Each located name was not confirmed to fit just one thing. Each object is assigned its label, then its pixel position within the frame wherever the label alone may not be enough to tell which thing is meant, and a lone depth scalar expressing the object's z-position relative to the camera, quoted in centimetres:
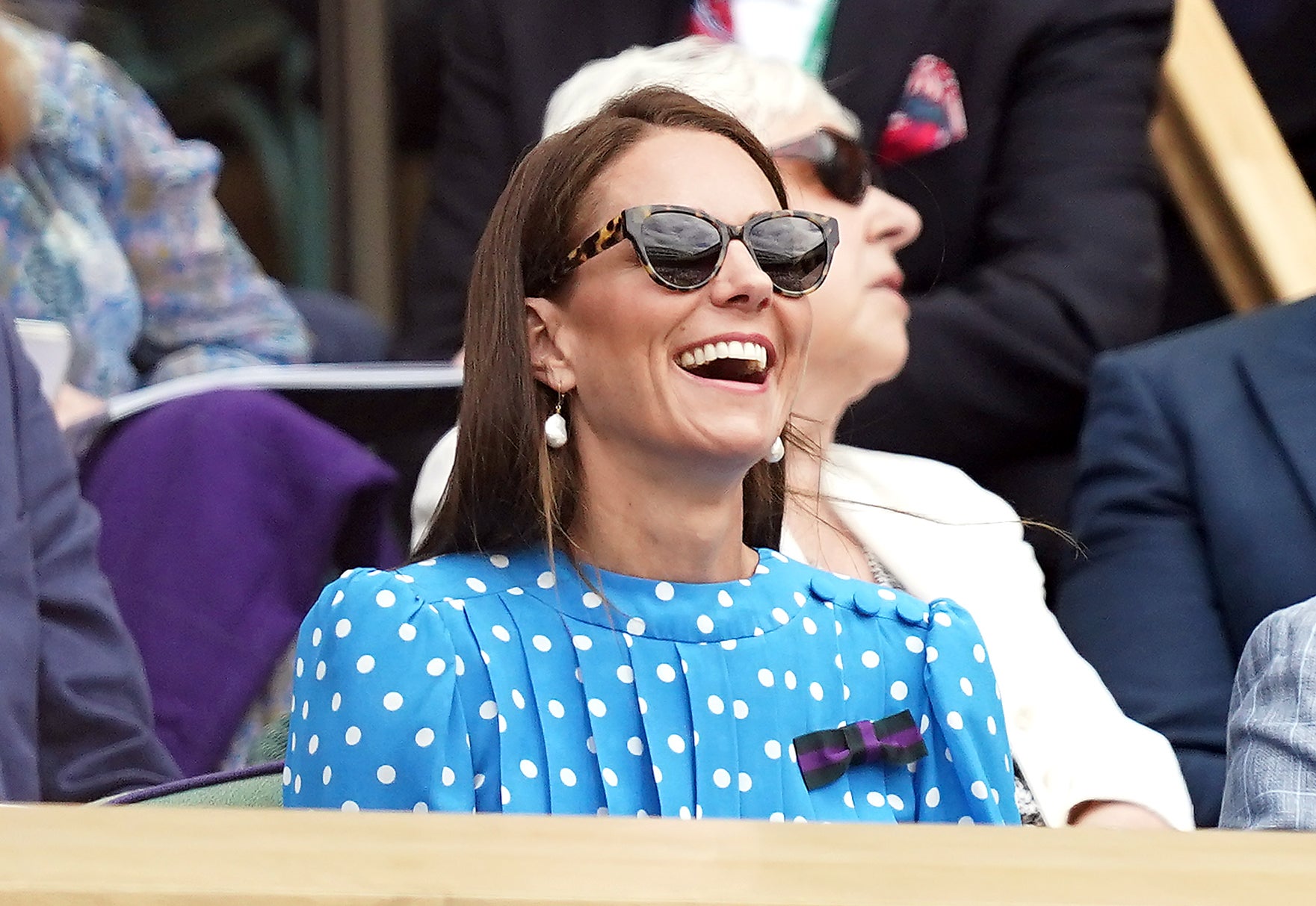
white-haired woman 926
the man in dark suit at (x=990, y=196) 974
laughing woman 882
